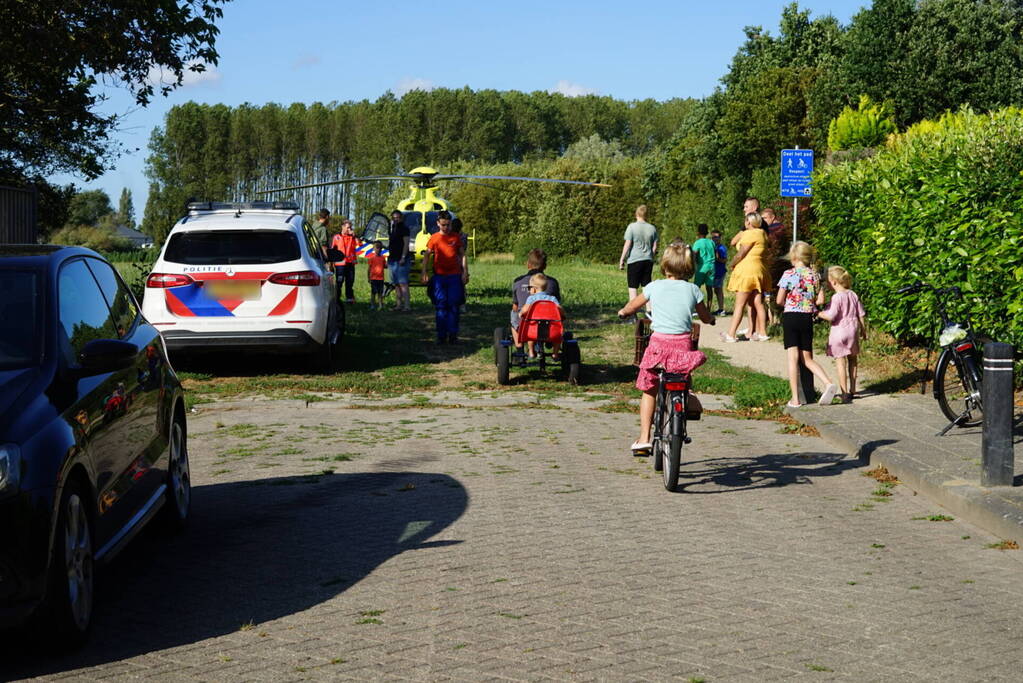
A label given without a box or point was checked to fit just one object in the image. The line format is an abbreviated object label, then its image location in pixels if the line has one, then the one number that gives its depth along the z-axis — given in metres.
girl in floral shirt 12.63
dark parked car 4.71
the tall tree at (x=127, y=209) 152.62
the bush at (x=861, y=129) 44.41
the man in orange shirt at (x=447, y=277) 17.50
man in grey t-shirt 19.78
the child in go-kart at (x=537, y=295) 14.12
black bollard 8.23
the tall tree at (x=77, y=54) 16.77
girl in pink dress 12.84
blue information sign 20.38
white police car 14.40
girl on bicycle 8.91
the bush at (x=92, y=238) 51.72
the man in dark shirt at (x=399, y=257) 23.55
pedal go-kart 14.12
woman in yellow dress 17.94
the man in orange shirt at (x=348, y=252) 25.56
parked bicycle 10.75
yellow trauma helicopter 28.09
